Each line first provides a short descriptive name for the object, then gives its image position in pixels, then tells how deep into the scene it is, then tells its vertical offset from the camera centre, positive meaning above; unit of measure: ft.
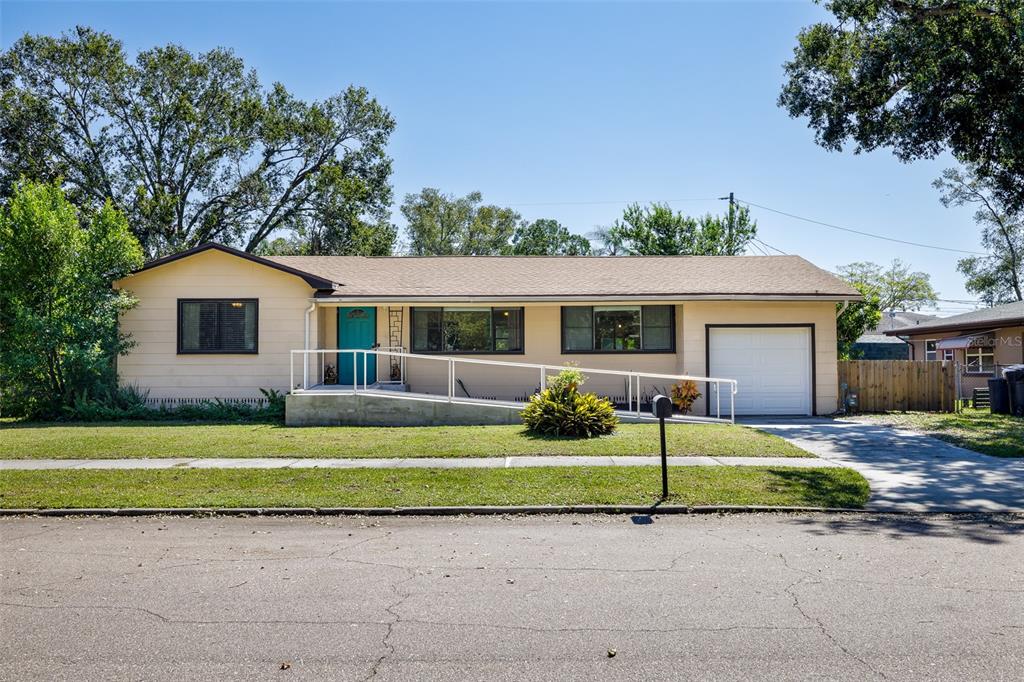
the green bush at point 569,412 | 41.75 -3.13
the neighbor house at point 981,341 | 82.33 +1.86
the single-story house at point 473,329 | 56.65 +2.61
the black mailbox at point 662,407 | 26.55 -1.80
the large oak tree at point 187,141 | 100.78 +33.97
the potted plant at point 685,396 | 54.95 -2.88
